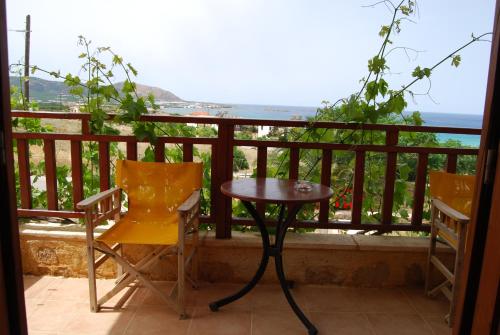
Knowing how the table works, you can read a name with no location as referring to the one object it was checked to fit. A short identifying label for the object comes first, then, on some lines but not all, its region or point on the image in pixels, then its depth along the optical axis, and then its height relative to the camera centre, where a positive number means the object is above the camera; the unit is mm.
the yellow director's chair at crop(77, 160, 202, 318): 2477 -822
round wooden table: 2268 -522
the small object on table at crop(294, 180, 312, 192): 2473 -503
